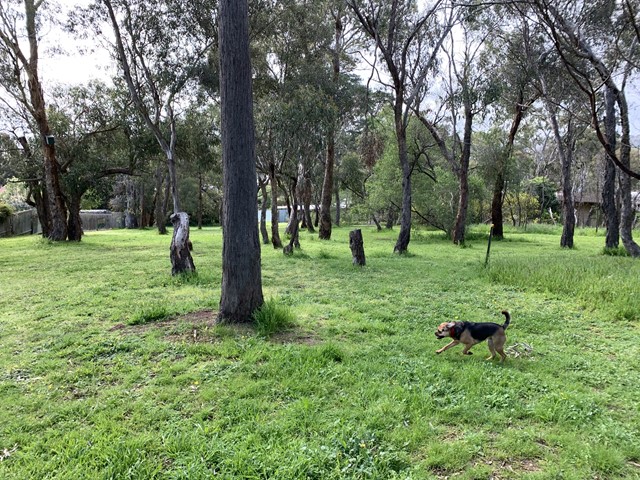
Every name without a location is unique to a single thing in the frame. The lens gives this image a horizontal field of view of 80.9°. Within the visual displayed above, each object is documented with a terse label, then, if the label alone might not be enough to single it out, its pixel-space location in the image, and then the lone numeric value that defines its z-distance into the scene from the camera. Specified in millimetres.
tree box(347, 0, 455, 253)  11789
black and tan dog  3461
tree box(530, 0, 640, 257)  9812
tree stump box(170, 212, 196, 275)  7727
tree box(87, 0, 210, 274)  12258
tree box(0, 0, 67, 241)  13984
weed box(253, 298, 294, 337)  4352
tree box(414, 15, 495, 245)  14062
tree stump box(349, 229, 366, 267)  9516
